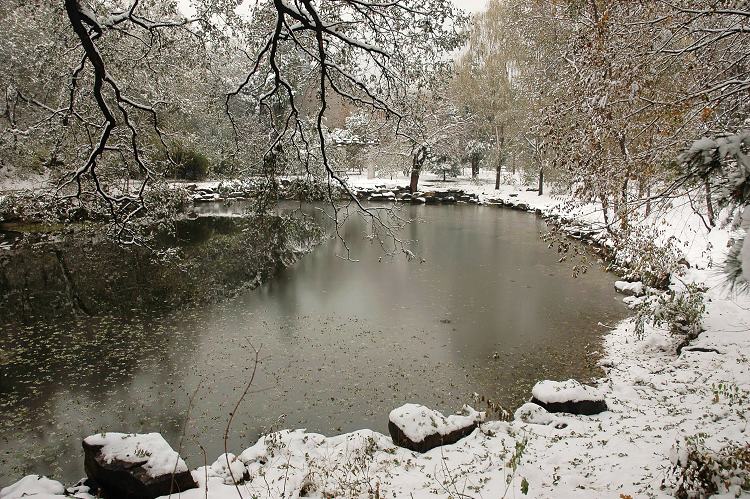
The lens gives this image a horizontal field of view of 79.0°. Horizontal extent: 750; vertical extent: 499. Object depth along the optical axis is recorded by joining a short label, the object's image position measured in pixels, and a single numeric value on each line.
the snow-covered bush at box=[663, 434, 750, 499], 3.55
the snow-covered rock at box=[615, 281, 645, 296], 12.71
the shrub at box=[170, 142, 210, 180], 34.88
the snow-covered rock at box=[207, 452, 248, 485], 5.27
